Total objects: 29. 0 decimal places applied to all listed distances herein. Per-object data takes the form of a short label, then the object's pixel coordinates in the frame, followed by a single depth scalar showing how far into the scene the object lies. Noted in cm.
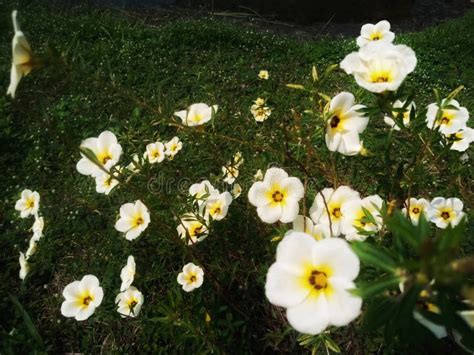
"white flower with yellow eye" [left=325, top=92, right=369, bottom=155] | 32
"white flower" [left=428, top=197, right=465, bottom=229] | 41
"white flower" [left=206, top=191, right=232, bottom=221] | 46
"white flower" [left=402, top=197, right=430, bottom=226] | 40
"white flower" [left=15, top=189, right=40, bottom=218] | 54
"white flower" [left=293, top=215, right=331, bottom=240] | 31
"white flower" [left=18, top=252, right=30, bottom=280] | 46
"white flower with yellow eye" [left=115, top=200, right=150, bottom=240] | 47
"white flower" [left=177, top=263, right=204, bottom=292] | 46
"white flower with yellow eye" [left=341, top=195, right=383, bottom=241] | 33
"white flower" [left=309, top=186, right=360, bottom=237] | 34
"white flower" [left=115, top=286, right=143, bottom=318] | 44
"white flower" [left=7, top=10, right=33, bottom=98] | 25
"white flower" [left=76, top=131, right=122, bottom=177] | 42
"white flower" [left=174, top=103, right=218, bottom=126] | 43
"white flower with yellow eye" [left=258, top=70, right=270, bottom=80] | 96
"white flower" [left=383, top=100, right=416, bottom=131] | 33
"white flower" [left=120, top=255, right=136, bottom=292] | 44
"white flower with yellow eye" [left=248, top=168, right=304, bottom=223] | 34
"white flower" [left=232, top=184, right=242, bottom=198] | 52
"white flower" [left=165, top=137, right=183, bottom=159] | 60
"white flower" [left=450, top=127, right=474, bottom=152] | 43
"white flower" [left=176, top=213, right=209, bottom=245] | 45
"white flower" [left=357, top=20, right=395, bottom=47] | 37
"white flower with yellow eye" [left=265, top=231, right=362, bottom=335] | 22
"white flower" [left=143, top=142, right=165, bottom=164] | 57
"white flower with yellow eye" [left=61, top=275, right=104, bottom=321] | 44
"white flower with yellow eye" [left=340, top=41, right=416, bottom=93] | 29
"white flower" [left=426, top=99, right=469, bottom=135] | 39
